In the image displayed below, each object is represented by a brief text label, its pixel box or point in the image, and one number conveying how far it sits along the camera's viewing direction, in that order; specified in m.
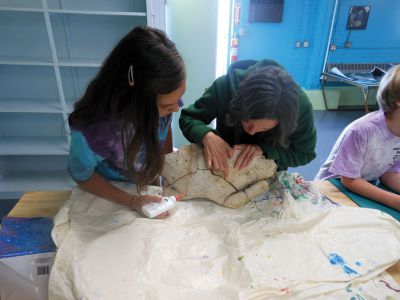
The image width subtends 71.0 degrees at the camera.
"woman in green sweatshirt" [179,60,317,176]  0.70
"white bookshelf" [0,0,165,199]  1.76
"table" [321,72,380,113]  3.05
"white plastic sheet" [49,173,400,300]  0.62
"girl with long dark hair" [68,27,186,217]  0.65
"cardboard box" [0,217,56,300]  0.63
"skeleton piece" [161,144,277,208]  0.88
